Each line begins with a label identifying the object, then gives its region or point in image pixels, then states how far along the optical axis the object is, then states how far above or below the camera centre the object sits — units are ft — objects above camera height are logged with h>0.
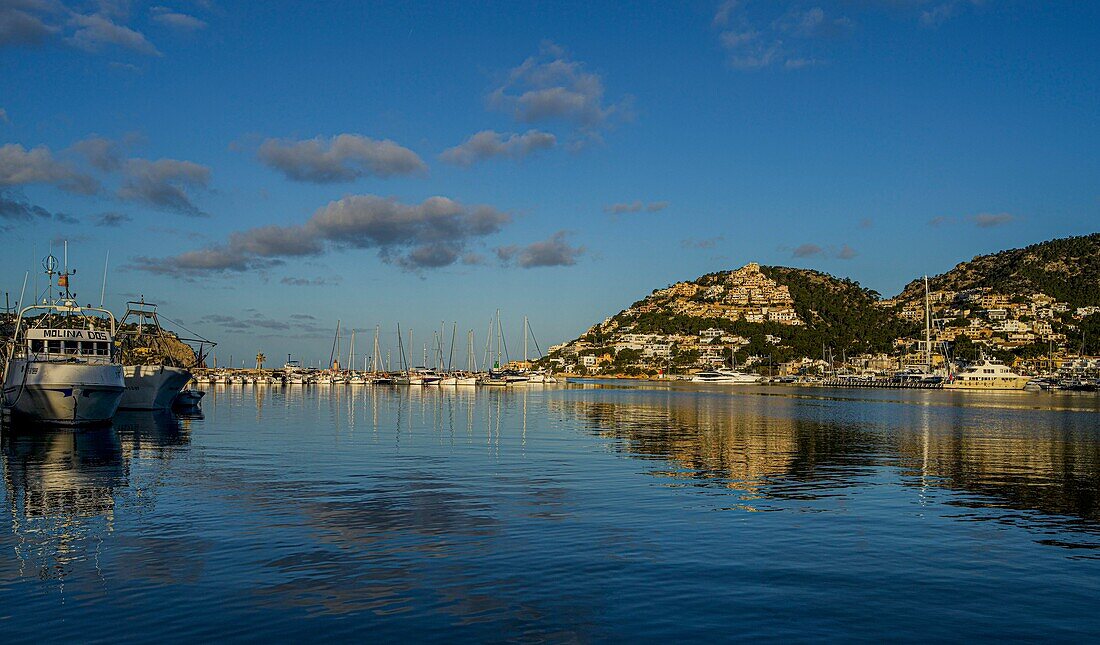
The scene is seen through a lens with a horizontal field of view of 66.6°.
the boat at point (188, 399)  281.13 -12.24
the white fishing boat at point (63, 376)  166.30 -2.71
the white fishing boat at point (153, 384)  238.68 -6.10
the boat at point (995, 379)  632.38 -10.18
